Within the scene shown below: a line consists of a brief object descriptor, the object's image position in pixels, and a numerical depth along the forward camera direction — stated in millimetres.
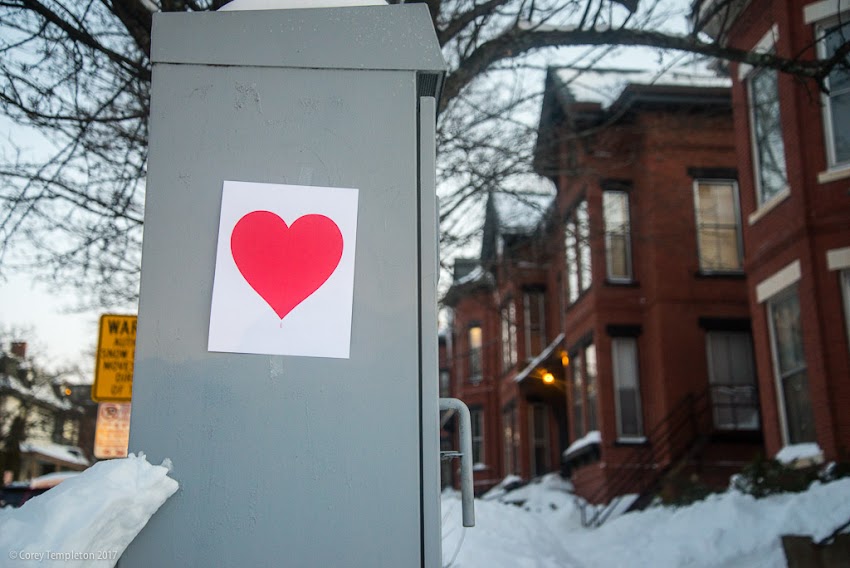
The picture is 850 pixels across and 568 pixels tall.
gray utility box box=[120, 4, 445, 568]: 2447
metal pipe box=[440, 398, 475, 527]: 2723
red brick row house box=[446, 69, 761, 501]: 19203
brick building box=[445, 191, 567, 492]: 15172
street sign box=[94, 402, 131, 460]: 9609
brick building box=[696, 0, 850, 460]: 12805
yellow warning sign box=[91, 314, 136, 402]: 8923
